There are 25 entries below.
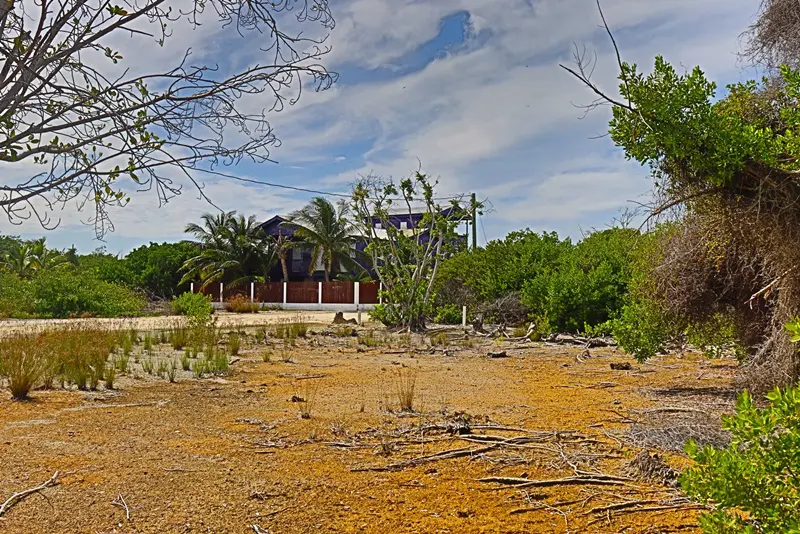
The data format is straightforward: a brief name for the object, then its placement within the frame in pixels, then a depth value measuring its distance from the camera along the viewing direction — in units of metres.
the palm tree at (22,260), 34.41
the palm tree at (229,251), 39.12
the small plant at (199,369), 9.65
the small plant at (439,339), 15.61
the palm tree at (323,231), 38.62
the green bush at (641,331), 7.91
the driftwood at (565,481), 4.42
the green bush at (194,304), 18.28
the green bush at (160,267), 41.28
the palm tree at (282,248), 40.12
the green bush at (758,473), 2.27
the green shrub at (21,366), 7.41
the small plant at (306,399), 6.63
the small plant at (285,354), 11.85
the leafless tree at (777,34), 6.57
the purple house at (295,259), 45.32
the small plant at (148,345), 12.48
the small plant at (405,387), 6.90
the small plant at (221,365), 9.94
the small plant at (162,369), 9.52
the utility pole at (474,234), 29.91
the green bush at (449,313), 21.92
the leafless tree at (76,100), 2.65
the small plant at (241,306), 34.59
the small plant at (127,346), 11.65
